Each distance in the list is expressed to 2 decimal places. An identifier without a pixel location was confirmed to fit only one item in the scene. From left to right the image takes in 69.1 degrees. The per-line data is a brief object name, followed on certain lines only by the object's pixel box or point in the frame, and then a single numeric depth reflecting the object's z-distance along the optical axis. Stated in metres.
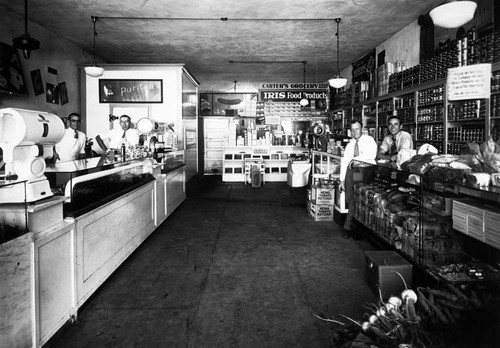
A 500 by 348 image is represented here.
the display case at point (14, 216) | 2.13
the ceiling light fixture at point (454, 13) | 3.71
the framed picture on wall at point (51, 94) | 7.13
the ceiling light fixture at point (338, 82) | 7.43
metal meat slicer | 2.17
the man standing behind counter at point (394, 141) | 6.00
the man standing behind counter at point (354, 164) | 4.68
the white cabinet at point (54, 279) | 2.21
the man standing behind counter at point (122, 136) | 5.60
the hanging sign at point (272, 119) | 10.31
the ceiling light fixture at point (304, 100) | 8.95
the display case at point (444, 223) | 2.43
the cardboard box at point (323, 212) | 5.96
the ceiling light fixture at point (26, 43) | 5.05
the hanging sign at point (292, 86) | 8.91
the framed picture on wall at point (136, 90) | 8.37
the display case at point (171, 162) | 6.09
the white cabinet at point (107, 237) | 2.84
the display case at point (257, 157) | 11.45
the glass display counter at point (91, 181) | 2.77
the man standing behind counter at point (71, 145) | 5.75
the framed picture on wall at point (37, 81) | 6.64
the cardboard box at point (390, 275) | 2.89
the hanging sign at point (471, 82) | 4.68
